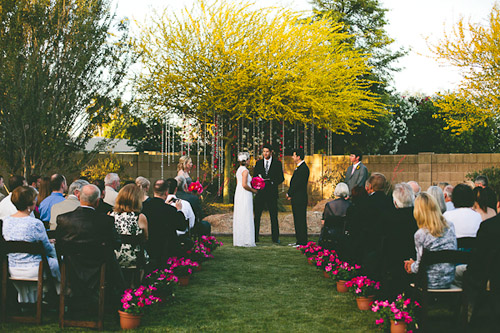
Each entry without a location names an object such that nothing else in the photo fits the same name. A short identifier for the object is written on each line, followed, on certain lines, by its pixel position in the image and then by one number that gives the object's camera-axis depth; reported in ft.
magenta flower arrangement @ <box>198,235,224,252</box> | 33.75
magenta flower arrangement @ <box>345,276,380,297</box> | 21.66
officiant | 39.75
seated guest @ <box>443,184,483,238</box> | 20.83
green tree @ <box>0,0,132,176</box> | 42.37
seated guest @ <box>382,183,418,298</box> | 20.44
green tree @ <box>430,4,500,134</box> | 71.67
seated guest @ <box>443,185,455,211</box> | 28.55
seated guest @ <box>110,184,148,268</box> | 21.18
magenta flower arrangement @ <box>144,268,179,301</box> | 21.86
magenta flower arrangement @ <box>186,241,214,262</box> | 29.84
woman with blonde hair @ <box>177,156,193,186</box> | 37.65
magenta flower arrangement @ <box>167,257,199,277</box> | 25.75
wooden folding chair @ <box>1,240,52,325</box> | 18.71
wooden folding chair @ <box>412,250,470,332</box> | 17.13
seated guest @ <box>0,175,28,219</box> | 23.89
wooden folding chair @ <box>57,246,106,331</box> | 18.53
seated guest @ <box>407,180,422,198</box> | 28.58
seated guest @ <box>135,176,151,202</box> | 27.73
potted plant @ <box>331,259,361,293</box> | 24.44
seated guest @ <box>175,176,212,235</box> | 31.24
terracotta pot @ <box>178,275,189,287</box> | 26.32
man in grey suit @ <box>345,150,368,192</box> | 36.24
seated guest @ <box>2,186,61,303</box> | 19.24
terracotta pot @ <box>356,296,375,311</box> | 21.71
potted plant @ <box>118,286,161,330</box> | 18.99
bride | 37.78
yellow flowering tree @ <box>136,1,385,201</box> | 66.03
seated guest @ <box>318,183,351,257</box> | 28.68
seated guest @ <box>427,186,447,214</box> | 22.68
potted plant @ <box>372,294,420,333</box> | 17.63
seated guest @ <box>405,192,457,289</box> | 18.08
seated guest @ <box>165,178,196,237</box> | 28.53
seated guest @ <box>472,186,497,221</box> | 22.69
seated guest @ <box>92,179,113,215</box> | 24.44
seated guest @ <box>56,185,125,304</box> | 18.60
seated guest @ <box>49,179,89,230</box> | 23.09
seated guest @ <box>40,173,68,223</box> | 25.26
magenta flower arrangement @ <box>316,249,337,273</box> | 27.17
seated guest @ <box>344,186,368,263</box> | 24.75
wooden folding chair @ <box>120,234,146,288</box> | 21.30
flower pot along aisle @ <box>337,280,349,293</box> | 24.81
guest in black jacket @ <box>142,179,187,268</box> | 24.56
